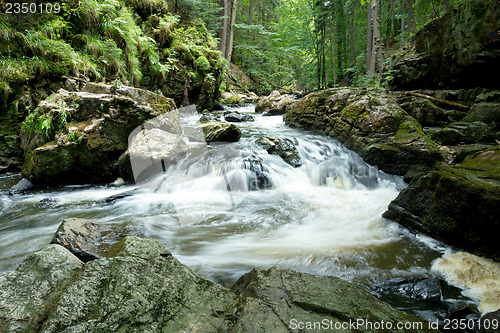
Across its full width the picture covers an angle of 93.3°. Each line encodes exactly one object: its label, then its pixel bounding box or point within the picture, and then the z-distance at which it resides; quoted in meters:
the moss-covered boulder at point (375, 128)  5.73
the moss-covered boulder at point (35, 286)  1.30
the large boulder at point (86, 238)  2.30
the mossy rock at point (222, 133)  8.25
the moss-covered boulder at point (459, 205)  2.87
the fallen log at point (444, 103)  7.66
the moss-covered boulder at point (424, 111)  7.42
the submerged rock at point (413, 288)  2.35
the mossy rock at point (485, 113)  6.52
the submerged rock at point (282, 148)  7.22
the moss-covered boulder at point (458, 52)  7.37
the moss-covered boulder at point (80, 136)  5.33
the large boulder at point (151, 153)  5.69
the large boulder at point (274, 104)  14.77
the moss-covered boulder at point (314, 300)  1.56
